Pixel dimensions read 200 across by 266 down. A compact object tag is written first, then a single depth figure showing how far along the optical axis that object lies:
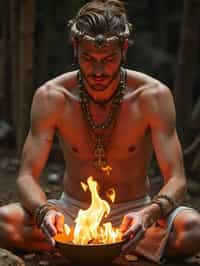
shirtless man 6.02
